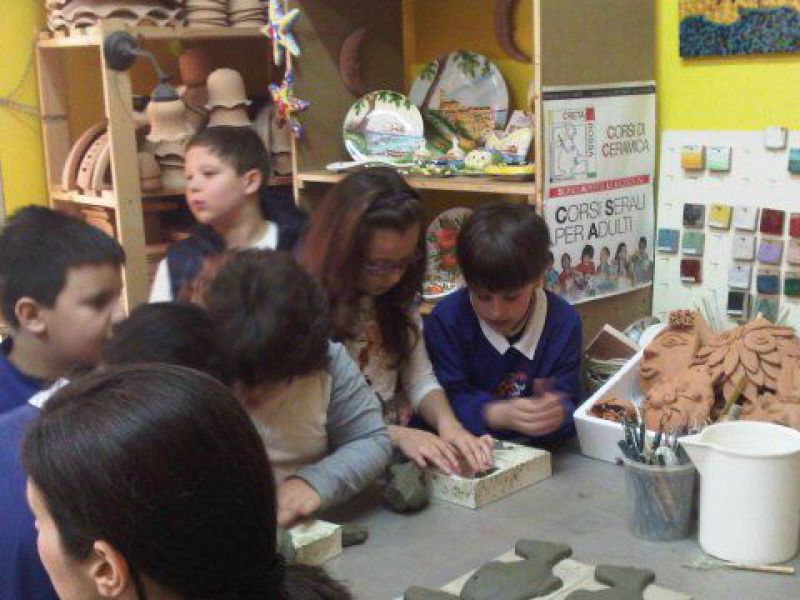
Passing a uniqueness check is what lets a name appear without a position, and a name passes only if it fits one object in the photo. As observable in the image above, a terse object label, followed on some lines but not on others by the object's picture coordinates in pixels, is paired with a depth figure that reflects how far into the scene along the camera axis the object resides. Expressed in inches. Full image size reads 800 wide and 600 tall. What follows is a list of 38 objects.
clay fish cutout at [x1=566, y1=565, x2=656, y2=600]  40.8
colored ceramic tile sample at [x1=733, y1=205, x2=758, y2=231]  69.5
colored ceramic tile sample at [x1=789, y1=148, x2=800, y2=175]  66.7
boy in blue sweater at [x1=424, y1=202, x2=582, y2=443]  59.3
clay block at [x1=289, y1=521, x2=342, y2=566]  44.9
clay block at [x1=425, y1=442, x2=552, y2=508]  51.2
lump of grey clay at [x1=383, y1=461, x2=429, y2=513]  50.5
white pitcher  44.6
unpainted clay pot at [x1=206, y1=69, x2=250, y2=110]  91.4
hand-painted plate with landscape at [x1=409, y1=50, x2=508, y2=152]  82.7
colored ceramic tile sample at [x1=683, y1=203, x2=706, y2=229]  72.6
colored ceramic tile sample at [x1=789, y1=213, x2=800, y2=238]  66.9
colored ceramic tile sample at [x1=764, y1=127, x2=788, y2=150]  67.7
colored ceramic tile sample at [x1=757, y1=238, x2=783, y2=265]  68.2
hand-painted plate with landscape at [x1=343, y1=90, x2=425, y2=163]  83.7
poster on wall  67.8
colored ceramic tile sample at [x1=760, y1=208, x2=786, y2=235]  67.9
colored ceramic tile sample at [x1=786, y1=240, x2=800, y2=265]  67.2
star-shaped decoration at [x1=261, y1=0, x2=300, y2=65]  81.4
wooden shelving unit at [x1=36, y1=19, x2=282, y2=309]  86.2
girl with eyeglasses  58.3
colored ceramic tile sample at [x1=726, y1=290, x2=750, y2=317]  70.6
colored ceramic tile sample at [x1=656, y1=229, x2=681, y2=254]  74.7
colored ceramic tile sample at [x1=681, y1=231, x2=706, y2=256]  72.9
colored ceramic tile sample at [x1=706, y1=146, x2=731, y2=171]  70.6
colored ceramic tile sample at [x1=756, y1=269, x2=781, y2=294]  68.6
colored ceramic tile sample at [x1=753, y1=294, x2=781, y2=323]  68.9
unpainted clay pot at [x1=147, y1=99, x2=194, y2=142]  86.6
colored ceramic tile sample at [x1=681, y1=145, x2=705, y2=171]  72.2
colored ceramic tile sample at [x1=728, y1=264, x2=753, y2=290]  70.2
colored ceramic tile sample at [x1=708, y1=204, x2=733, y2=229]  70.8
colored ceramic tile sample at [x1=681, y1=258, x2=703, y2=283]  73.2
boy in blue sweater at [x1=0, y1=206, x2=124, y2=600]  50.6
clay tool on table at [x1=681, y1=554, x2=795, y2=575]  44.0
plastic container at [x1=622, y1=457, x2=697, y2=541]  47.3
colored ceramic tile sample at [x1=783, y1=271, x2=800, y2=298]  67.4
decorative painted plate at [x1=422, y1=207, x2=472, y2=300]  81.6
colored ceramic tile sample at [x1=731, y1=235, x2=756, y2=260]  69.8
